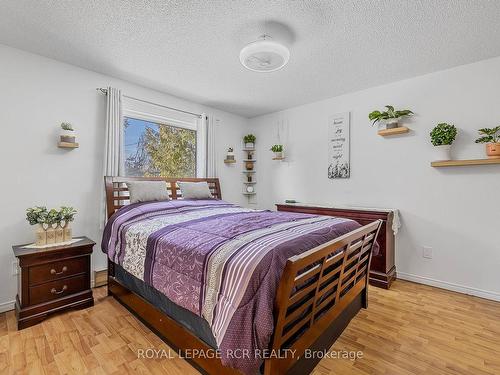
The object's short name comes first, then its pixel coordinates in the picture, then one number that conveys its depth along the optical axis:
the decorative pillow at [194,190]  3.29
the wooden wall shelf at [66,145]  2.59
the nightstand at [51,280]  2.10
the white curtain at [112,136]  2.92
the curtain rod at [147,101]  2.96
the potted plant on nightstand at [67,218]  2.42
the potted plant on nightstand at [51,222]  2.34
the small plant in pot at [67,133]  2.61
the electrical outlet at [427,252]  2.97
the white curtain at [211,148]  4.06
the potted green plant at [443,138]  2.68
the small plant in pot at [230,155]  4.43
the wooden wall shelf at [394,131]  3.02
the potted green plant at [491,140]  2.47
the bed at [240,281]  1.18
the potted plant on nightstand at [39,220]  2.28
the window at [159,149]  3.42
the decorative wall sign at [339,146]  3.64
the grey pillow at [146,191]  2.83
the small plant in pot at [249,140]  4.70
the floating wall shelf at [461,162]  2.50
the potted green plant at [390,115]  3.05
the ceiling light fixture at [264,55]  1.96
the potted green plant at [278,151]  4.25
